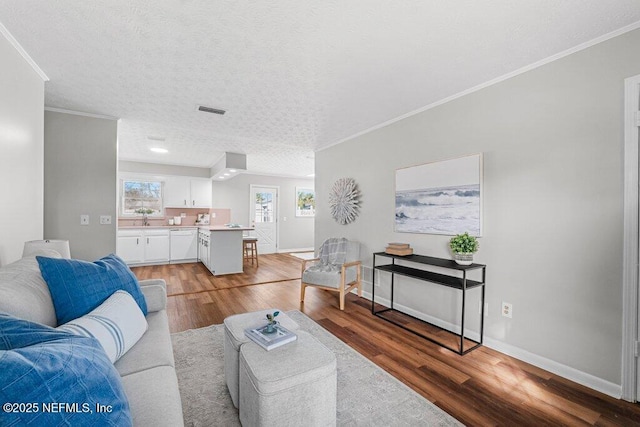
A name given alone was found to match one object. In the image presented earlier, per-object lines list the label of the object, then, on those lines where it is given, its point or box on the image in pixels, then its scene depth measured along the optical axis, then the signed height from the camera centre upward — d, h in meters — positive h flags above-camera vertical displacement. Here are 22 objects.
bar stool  6.32 -0.88
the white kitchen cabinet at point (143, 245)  5.90 -0.84
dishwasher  6.43 -0.88
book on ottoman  1.54 -0.74
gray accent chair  3.46 -0.86
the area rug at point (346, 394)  1.64 -1.26
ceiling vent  3.21 +1.20
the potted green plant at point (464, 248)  2.49 -0.32
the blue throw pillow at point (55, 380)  0.61 -0.44
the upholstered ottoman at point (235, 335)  1.66 -0.78
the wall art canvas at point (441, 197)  2.64 +0.17
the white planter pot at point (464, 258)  2.50 -0.42
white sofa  1.04 -0.76
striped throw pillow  1.25 -0.59
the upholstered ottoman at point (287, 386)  1.27 -0.86
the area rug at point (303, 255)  7.52 -1.28
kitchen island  5.29 -0.81
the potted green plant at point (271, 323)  1.65 -0.71
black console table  2.44 -0.64
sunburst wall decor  4.21 +0.18
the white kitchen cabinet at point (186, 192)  6.76 +0.43
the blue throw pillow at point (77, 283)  1.40 -0.43
